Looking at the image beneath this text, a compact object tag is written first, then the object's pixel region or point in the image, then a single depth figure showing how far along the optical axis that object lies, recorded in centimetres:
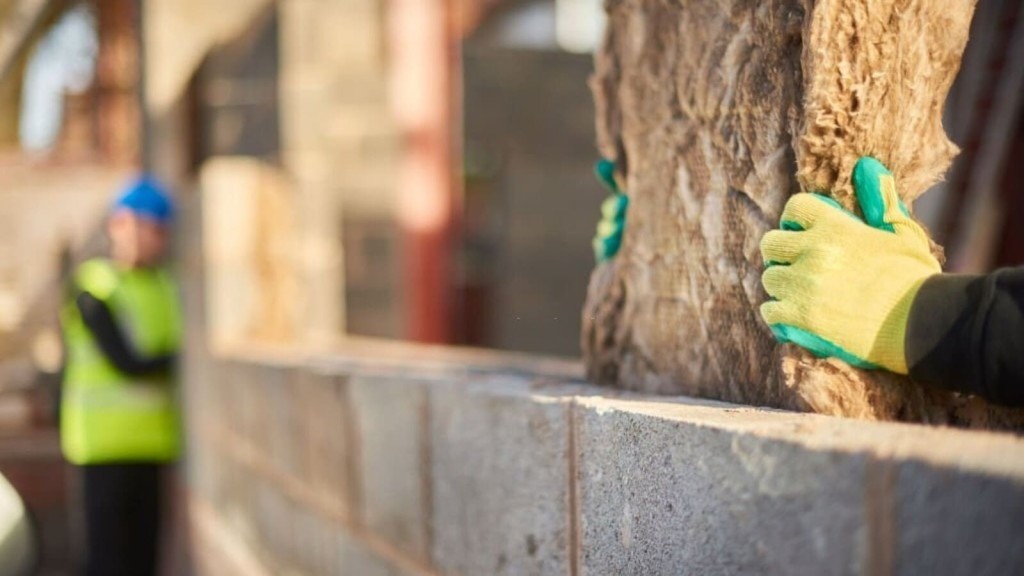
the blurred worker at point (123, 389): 449
